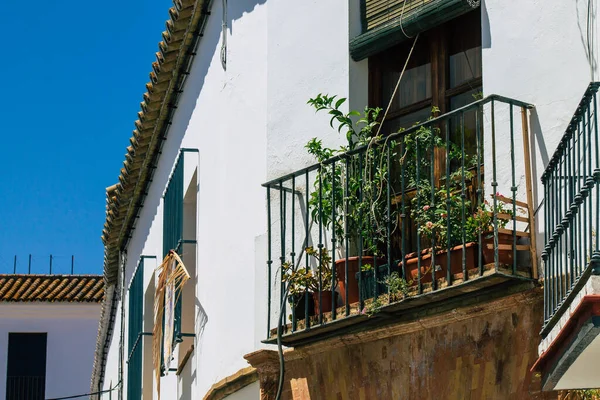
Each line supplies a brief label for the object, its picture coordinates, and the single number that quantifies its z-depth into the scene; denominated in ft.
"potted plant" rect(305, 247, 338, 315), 31.05
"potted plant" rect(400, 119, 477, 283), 27.70
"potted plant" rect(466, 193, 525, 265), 26.66
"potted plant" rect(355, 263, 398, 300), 29.72
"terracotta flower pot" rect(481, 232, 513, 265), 26.62
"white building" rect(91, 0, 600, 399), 27.07
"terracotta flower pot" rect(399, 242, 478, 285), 27.38
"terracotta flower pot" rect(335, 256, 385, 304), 30.63
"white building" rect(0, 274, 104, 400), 104.44
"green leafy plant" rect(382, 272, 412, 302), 28.15
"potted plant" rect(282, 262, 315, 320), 31.67
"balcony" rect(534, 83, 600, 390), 21.91
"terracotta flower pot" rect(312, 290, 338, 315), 31.09
